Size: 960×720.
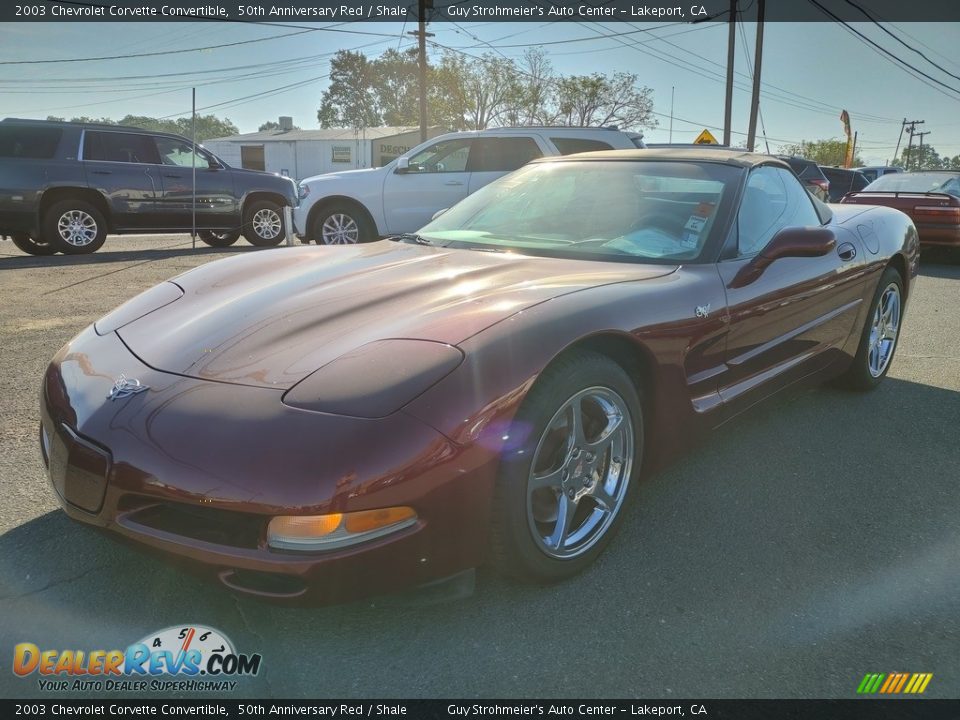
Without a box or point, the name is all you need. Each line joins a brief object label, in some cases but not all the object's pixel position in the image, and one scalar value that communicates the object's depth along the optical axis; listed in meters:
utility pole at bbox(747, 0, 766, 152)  23.97
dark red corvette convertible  1.70
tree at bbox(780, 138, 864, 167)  82.12
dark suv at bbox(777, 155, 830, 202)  15.93
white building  48.81
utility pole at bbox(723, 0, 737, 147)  24.69
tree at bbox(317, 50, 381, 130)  84.44
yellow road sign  19.23
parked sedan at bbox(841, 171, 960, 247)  10.04
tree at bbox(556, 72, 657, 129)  48.25
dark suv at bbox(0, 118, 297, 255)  9.45
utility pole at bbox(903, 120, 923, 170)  91.46
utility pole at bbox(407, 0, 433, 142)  26.42
